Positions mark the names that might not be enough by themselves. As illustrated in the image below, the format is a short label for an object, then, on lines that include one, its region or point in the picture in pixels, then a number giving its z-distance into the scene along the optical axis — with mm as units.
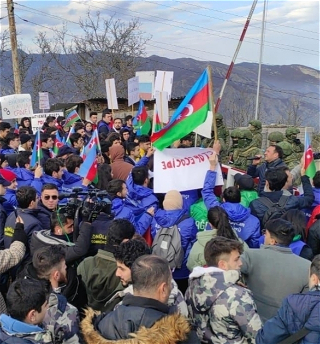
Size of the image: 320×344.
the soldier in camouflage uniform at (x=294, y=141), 9578
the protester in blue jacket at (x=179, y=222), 4598
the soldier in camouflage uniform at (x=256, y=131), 10391
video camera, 4305
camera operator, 4133
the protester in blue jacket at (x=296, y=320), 2576
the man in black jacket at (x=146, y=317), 2385
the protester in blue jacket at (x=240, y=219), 4730
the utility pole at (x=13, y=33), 18641
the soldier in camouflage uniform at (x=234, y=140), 9844
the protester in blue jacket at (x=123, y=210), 5046
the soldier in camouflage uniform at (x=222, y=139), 10443
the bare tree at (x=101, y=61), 39050
